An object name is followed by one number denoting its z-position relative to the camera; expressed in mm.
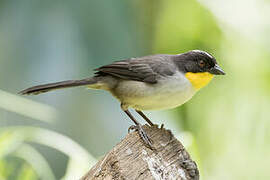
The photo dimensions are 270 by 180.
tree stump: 5937
